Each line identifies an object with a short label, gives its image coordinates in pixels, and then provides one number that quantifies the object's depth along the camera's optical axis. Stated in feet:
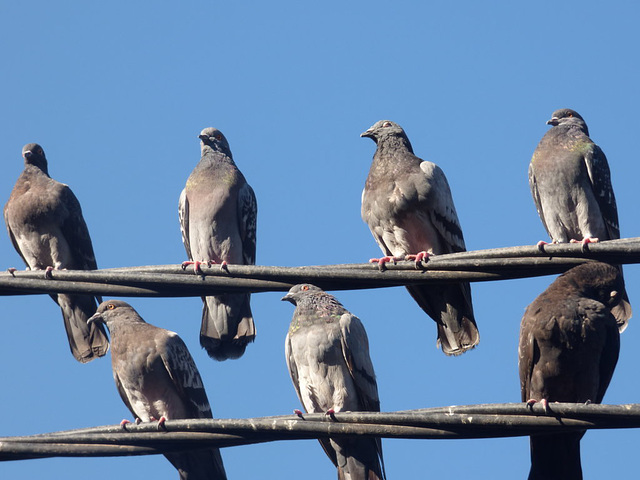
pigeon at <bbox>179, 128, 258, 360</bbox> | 70.95
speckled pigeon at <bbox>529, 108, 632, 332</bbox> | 68.03
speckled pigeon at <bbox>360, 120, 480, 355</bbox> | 62.39
